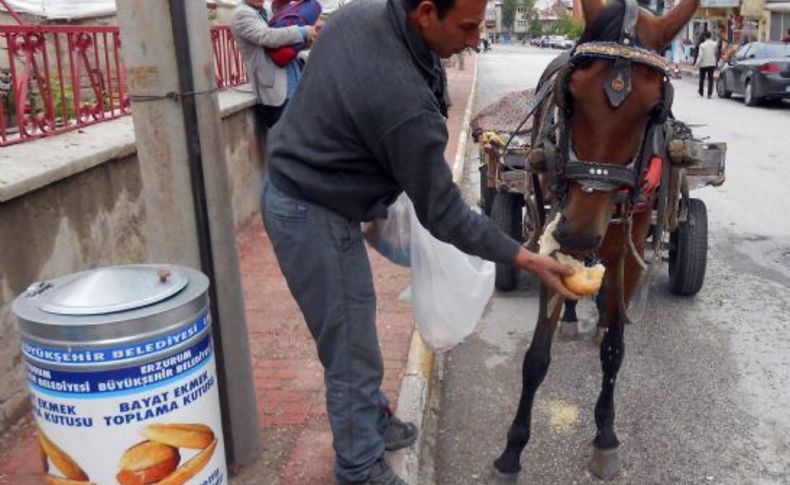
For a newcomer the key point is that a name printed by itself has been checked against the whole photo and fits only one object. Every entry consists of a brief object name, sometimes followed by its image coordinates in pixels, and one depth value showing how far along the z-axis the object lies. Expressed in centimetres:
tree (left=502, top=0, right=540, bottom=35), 12300
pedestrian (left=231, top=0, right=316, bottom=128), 643
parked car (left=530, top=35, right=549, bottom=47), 9120
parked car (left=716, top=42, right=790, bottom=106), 1798
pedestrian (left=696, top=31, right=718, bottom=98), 2142
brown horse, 284
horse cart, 373
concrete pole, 262
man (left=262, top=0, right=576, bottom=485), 230
